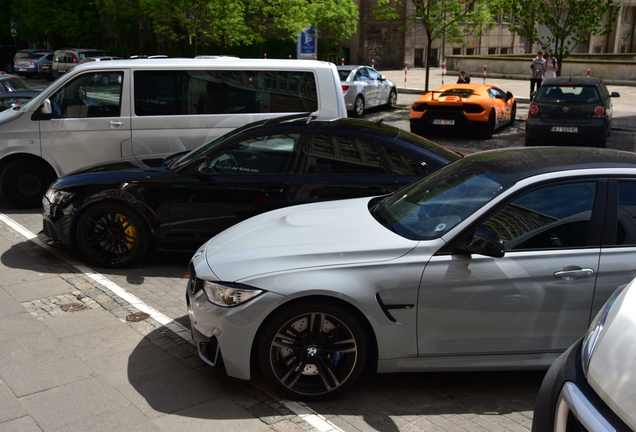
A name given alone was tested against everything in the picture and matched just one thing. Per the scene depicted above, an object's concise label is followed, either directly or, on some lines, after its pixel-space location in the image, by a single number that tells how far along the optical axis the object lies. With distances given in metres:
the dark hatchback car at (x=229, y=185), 6.77
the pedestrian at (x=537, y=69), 23.23
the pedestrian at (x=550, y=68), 22.67
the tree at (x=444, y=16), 25.08
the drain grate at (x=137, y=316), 5.73
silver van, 9.07
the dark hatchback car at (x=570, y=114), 14.52
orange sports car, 16.12
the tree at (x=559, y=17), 20.27
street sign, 24.92
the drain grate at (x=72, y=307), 5.96
